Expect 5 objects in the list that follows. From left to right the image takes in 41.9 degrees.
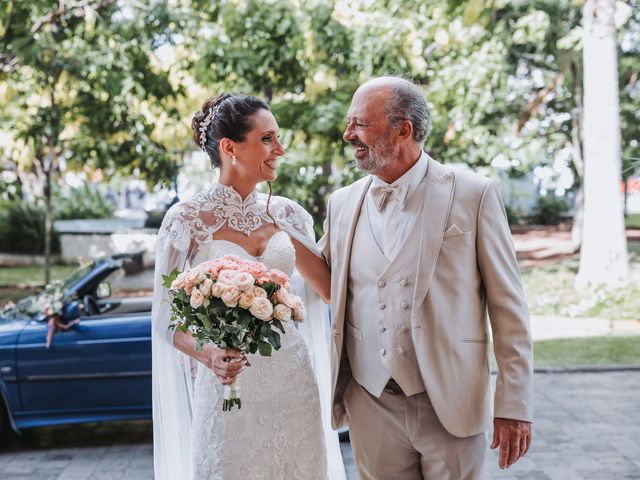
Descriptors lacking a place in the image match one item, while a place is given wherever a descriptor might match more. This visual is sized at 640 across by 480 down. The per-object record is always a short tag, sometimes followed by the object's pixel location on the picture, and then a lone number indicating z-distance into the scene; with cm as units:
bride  338
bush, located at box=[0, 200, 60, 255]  2366
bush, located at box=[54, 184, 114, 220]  2591
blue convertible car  639
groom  292
